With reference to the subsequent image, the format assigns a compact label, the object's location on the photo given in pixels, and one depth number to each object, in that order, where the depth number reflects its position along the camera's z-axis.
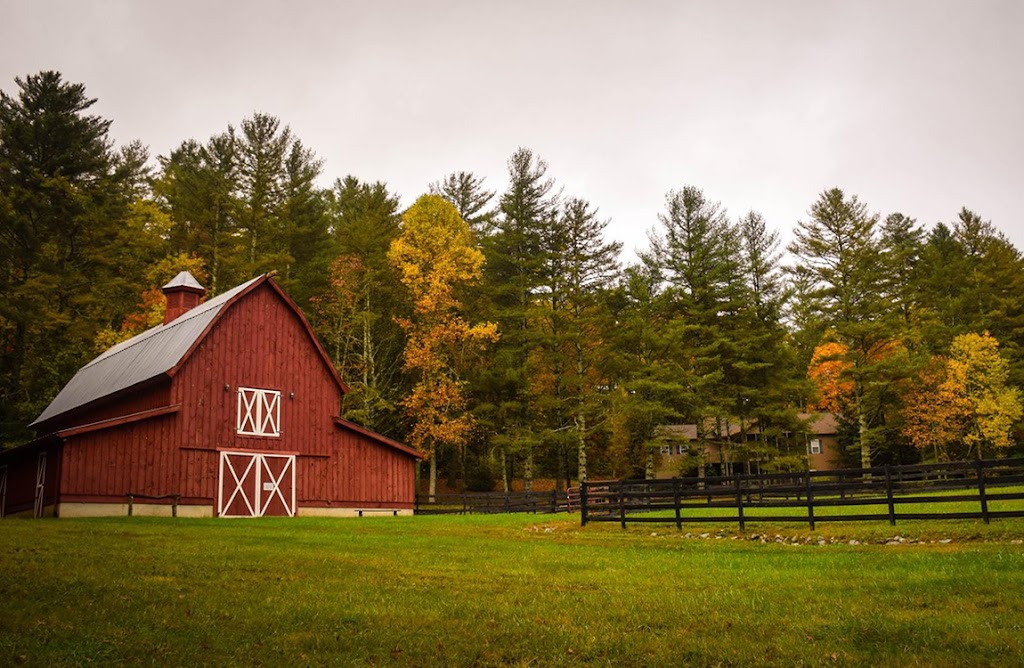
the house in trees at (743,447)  40.16
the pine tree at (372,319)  40.25
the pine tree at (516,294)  40.66
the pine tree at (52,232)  34.25
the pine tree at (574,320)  40.34
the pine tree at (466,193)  53.22
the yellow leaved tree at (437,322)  37.53
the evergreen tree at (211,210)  40.91
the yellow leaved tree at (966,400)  41.59
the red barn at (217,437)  23.97
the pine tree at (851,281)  41.22
